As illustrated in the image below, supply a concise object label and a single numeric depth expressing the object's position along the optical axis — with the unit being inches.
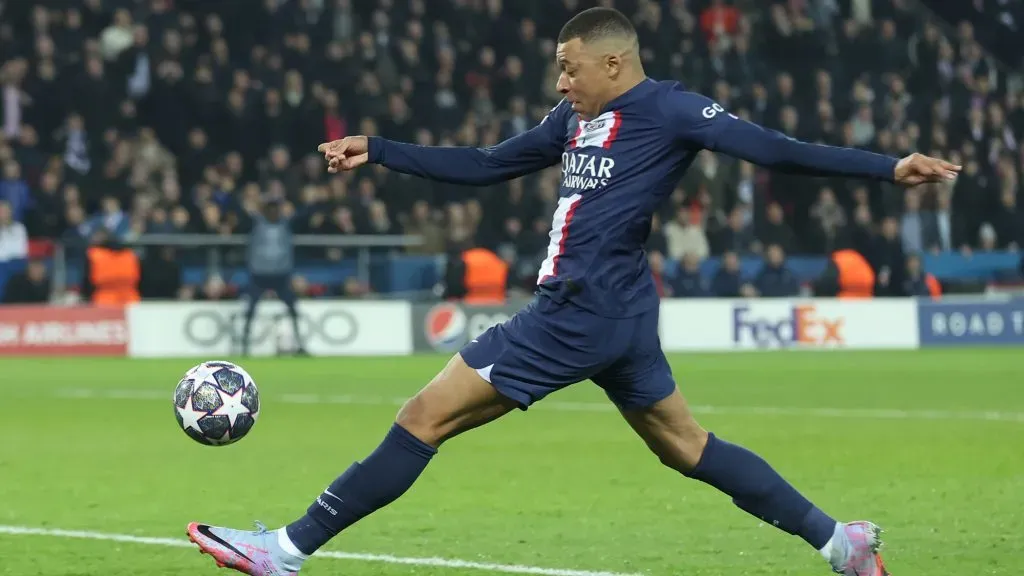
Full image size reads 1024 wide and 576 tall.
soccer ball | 271.7
